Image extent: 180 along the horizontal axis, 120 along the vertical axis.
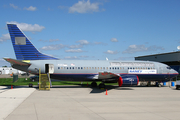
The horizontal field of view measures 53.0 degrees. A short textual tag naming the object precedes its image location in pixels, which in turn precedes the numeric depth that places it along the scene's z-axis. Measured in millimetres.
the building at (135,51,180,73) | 42141
